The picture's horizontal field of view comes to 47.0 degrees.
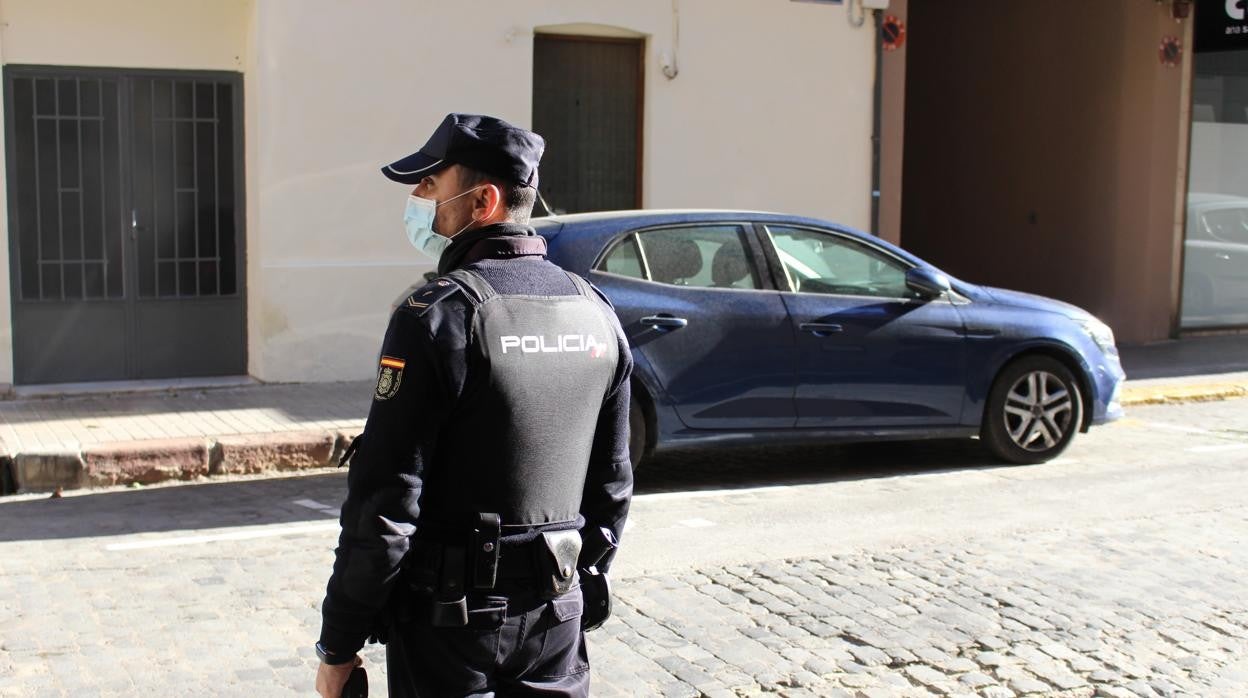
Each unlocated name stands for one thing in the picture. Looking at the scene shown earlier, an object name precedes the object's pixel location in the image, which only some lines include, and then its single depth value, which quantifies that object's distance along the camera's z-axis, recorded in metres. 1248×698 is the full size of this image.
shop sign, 14.91
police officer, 2.78
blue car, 8.12
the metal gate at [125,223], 10.91
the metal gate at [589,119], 12.59
